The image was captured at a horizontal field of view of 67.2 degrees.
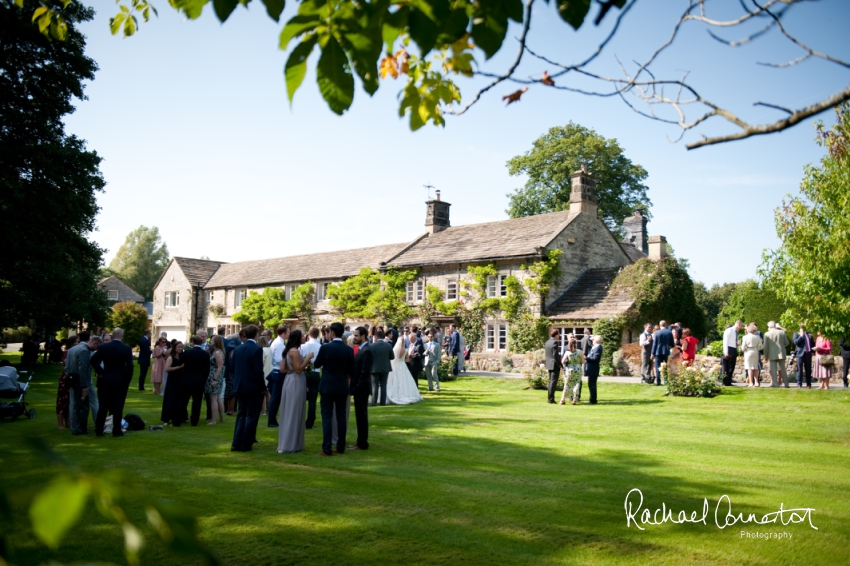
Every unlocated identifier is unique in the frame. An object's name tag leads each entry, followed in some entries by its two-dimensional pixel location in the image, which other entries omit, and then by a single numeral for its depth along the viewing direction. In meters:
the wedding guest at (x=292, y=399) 10.13
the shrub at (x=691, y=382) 18.38
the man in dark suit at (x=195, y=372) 12.99
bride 17.89
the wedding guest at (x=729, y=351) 19.98
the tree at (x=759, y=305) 36.06
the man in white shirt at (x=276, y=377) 13.00
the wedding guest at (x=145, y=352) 20.31
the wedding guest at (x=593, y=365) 17.56
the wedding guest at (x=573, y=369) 17.39
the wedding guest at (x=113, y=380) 11.60
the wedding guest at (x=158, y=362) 18.89
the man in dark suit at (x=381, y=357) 15.98
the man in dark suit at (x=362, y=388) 10.28
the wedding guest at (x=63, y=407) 12.48
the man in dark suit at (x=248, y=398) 10.20
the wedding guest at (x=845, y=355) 19.85
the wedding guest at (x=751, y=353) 19.38
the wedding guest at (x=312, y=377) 12.86
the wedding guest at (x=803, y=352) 19.52
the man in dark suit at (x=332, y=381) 9.94
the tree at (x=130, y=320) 49.73
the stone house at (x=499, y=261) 32.75
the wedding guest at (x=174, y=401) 13.15
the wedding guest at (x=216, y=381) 13.31
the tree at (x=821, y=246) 15.66
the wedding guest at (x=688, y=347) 19.97
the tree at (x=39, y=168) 21.98
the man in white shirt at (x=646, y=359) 22.36
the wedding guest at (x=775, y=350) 19.30
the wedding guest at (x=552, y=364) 17.64
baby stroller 13.37
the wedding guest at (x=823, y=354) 18.75
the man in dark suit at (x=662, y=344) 20.34
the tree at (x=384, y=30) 2.44
